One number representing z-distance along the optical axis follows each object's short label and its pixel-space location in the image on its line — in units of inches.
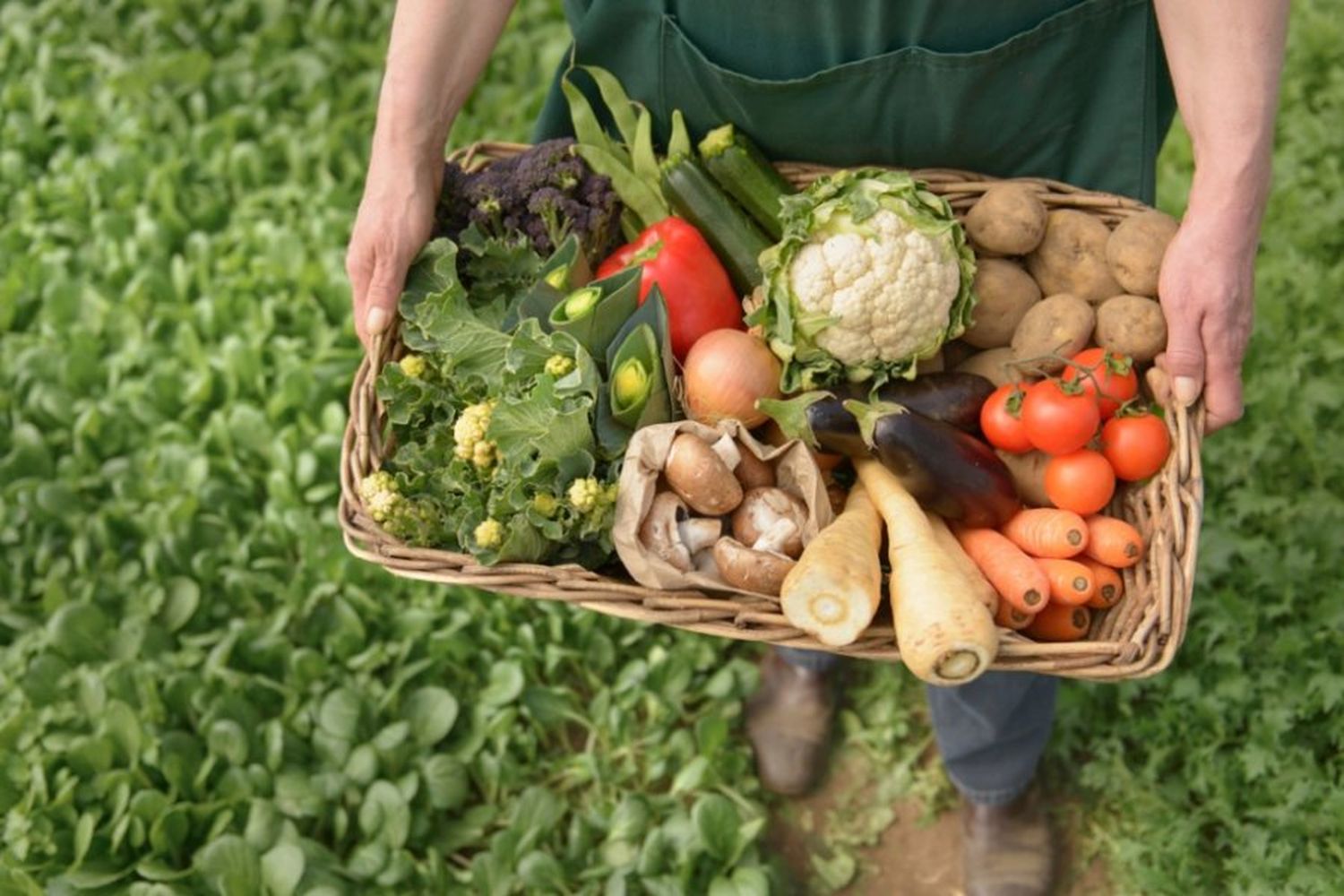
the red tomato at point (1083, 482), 67.3
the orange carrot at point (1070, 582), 64.8
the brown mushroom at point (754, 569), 64.2
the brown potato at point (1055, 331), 71.2
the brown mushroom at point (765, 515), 67.1
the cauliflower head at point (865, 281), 71.1
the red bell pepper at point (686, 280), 75.7
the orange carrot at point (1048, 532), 66.1
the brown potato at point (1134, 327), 69.9
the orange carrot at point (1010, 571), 64.1
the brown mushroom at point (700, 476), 65.7
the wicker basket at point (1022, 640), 61.6
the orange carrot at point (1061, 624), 66.1
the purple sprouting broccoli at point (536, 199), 77.7
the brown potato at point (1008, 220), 72.9
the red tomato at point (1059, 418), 66.4
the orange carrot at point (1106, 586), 66.5
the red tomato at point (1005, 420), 68.9
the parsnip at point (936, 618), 59.0
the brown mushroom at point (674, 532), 66.1
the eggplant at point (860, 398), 69.2
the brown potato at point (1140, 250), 70.4
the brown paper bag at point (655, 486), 64.8
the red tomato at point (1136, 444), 67.7
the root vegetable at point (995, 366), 73.2
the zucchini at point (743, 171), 77.4
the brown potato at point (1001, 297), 73.9
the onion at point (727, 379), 70.4
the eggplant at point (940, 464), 66.8
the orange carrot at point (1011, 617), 65.4
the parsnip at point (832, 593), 60.5
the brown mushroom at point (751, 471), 69.1
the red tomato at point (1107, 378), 68.7
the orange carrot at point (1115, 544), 66.2
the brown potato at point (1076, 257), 72.9
